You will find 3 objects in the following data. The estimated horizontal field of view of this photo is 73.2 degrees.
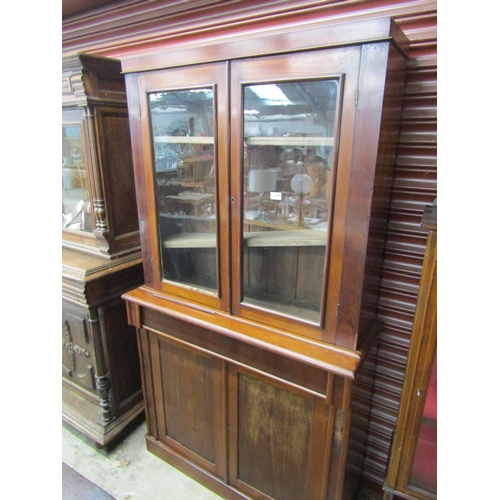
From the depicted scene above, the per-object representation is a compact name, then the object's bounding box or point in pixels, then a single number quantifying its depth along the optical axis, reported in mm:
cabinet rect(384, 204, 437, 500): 1012
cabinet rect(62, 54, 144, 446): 1700
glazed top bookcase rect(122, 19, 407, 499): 1027
